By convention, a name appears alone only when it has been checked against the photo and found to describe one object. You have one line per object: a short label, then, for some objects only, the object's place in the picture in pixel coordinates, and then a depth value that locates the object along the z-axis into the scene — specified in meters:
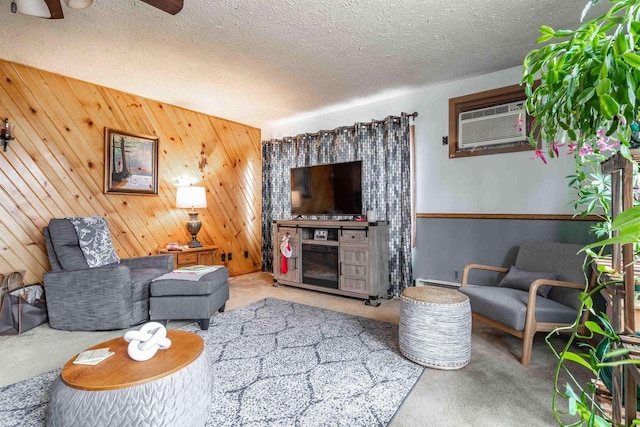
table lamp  3.93
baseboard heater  3.54
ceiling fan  1.57
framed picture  3.62
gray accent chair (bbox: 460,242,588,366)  2.10
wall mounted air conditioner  3.16
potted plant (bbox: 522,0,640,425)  0.52
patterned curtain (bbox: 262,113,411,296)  3.76
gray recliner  2.70
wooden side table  3.79
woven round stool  2.03
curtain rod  3.75
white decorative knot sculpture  1.47
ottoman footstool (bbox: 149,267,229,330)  2.73
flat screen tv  4.07
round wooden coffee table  1.23
